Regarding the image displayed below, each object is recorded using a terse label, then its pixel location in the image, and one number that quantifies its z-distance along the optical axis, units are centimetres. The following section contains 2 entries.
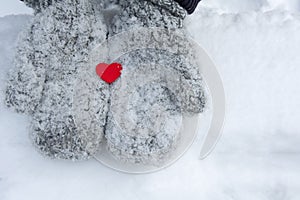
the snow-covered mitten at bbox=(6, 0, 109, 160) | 77
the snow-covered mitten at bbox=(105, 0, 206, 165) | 77
